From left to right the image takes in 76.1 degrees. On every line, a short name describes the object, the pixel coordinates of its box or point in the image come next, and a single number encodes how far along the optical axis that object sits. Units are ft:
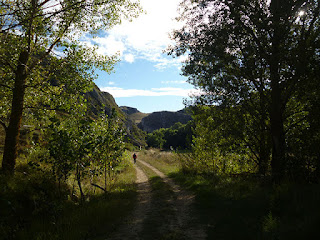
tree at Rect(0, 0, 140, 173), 33.78
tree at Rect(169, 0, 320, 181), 30.45
